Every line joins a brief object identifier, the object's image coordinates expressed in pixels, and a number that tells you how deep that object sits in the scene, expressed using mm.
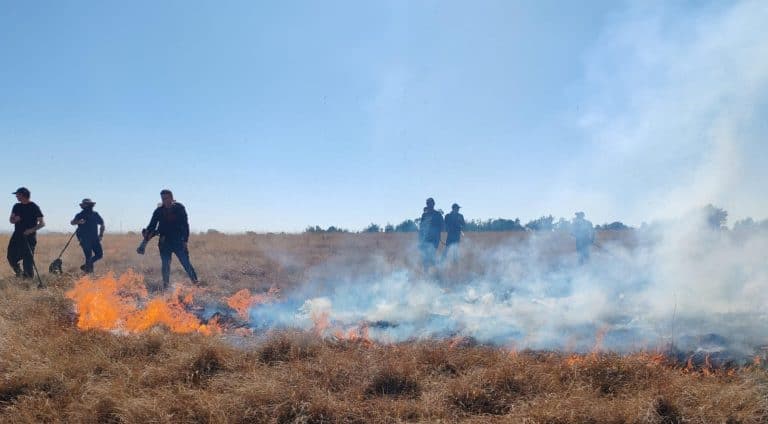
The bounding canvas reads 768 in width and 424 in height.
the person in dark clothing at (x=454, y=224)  11797
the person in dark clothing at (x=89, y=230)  9664
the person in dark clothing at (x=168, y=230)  8852
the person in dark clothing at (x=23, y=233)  8703
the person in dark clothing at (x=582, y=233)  11266
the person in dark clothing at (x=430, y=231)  11383
